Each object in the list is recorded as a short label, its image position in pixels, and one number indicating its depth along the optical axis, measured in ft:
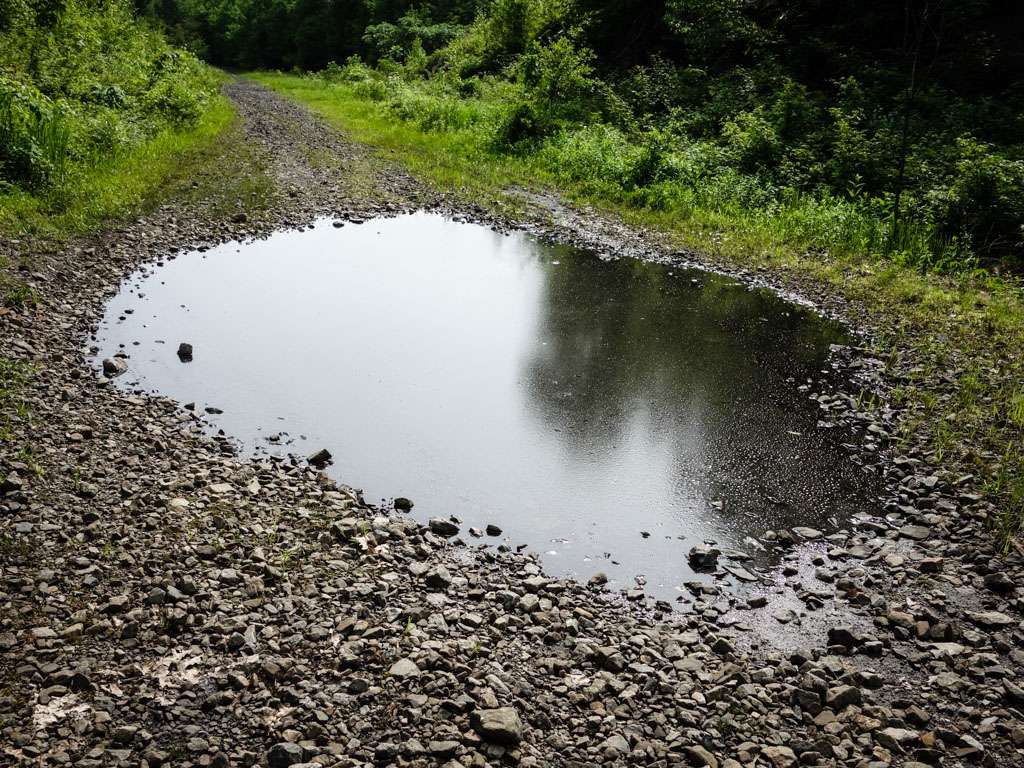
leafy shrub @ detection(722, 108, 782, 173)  55.67
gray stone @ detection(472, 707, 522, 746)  12.76
